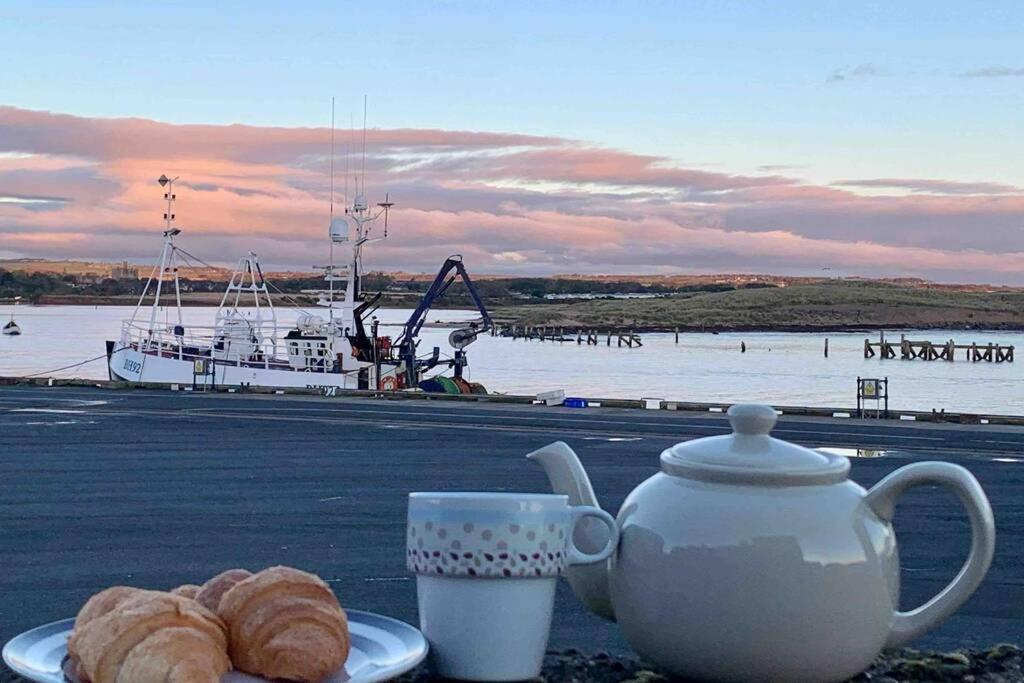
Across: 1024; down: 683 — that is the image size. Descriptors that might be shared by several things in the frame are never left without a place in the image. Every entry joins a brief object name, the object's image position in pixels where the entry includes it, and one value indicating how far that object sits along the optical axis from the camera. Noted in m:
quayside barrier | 22.90
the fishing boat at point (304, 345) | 40.59
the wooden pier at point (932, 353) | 108.66
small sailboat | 129.21
